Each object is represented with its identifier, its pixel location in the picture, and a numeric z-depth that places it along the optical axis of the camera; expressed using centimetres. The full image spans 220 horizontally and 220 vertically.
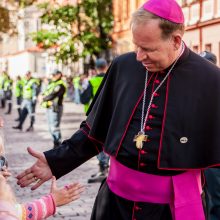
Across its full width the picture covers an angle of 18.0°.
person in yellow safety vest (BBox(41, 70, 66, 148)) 1403
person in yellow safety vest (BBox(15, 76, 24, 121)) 2394
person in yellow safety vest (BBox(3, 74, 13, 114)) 2756
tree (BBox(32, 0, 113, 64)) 3086
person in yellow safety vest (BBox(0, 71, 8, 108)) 2883
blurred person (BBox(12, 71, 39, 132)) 1894
